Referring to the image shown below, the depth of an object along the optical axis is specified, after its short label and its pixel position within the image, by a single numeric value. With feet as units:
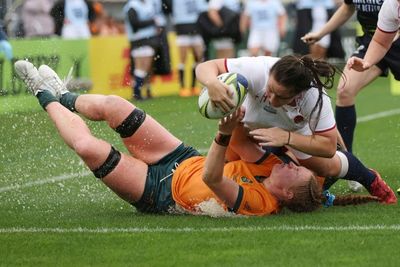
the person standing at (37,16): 71.77
